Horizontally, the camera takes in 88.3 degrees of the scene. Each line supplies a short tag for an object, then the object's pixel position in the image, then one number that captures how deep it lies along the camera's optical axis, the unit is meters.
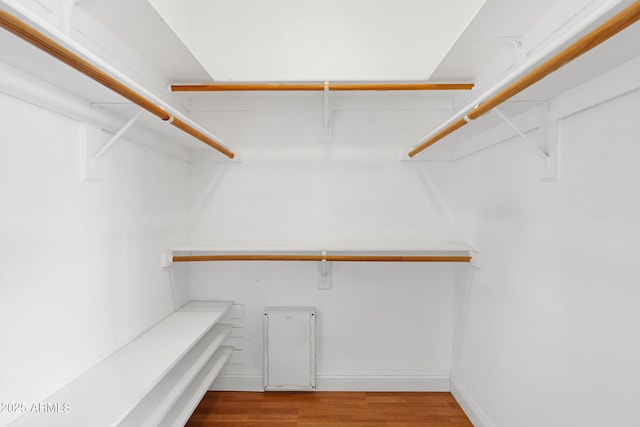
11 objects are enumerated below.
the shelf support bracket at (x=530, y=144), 1.19
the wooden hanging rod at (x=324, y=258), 1.77
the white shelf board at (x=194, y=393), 1.38
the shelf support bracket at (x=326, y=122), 1.87
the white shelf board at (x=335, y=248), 1.79
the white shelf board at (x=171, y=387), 1.16
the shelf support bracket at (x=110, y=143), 1.18
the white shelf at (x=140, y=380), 0.93
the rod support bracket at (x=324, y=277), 2.14
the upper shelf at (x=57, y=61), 0.62
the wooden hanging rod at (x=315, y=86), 1.76
